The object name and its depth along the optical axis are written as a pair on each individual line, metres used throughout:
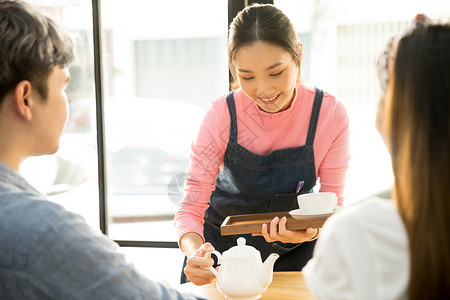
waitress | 1.82
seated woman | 0.73
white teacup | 1.53
